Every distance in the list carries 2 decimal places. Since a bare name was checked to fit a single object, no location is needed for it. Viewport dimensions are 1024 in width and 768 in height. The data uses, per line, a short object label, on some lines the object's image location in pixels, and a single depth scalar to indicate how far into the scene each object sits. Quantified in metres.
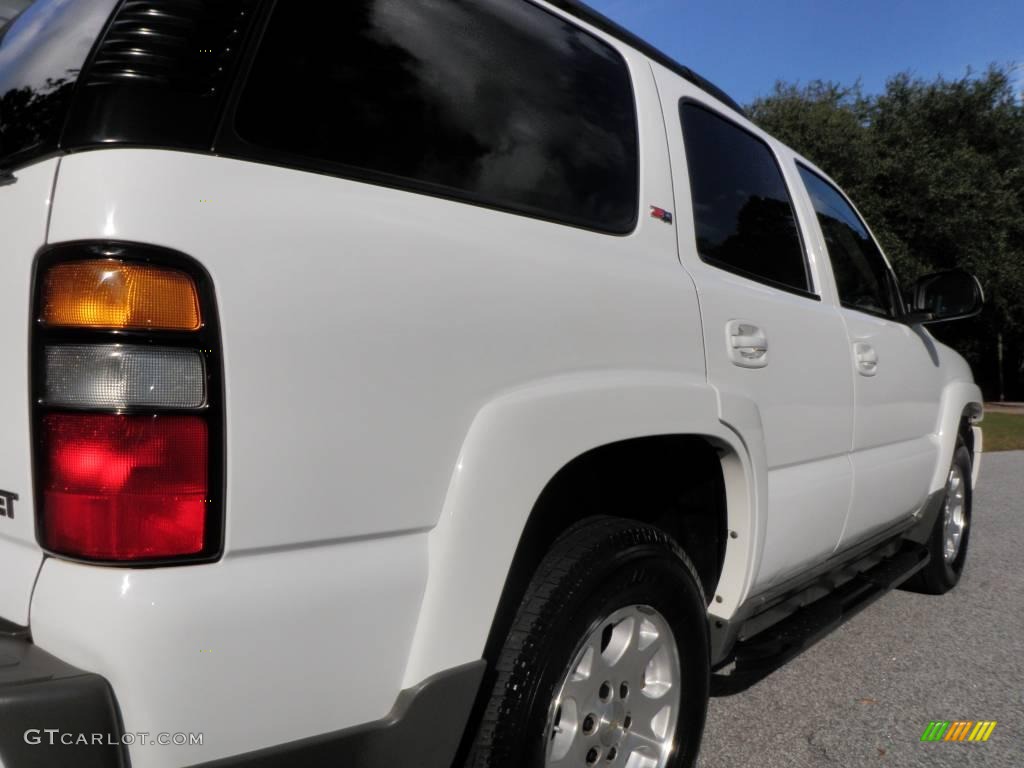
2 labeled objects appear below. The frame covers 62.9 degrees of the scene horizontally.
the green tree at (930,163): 18.98
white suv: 1.19
